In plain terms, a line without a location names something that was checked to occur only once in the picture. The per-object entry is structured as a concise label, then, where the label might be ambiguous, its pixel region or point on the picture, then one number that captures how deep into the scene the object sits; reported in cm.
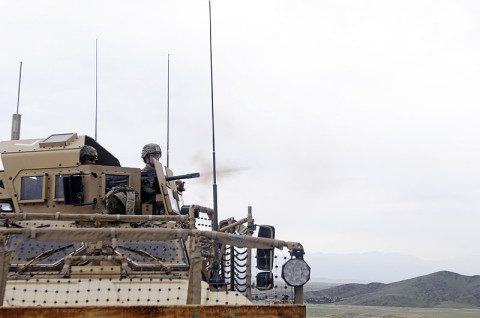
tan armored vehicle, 608
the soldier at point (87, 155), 1056
